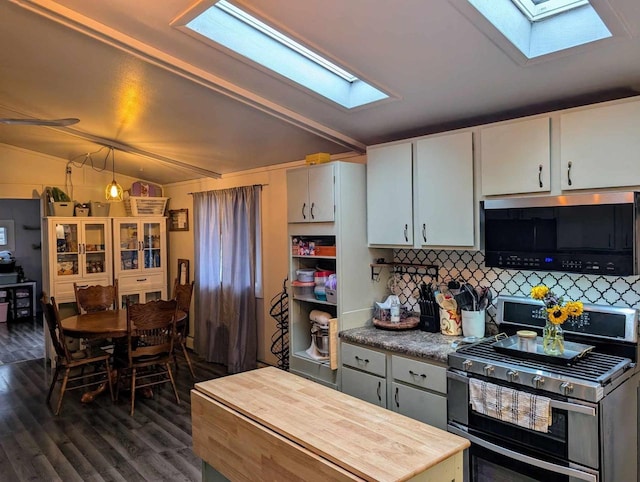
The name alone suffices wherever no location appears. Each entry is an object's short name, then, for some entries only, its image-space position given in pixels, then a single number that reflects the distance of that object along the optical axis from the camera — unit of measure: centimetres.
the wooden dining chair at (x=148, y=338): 403
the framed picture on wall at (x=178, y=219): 618
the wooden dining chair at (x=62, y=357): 413
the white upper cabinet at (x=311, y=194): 331
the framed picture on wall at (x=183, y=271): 619
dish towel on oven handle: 210
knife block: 312
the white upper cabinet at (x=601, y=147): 216
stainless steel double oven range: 200
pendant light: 469
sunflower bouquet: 230
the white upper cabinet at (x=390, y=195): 309
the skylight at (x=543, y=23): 197
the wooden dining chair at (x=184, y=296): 493
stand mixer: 352
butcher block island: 142
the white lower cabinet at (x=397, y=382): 262
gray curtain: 493
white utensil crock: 290
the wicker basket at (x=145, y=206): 612
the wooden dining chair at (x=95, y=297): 512
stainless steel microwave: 217
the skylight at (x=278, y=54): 243
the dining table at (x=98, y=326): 412
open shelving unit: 327
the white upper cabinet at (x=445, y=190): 279
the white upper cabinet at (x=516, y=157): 245
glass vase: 233
